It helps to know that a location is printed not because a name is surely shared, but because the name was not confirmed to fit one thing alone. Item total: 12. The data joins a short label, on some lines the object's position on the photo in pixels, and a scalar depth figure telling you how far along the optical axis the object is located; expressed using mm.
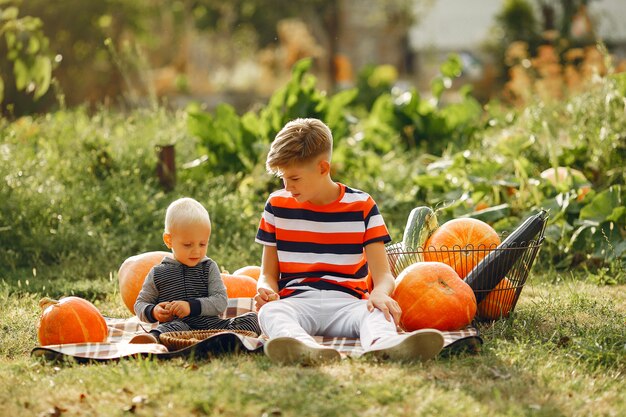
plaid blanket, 6490
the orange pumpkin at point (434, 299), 7279
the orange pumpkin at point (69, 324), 7017
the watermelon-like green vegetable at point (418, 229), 8549
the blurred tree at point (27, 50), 8981
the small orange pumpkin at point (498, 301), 7927
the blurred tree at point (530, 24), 33359
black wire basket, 7868
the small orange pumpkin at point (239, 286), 8294
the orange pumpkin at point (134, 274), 8294
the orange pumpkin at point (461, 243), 8234
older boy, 7044
